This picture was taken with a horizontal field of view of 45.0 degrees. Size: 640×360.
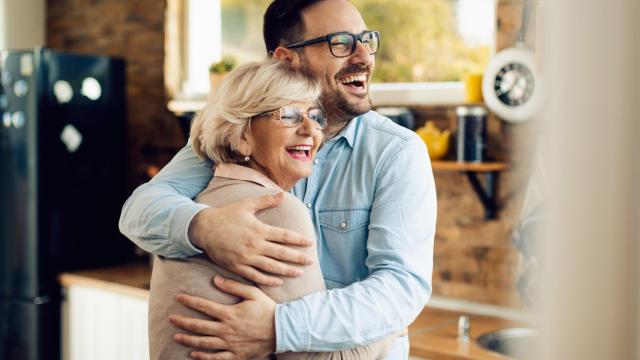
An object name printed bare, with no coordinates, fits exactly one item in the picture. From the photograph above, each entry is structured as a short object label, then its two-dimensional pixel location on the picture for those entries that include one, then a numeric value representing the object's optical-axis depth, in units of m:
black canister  2.92
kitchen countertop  2.43
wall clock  2.58
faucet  2.61
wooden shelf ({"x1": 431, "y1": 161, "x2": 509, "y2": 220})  2.90
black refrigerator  3.63
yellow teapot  3.02
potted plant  3.66
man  1.31
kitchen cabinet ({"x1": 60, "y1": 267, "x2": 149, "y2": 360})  3.35
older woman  1.36
